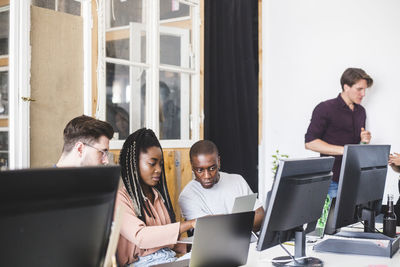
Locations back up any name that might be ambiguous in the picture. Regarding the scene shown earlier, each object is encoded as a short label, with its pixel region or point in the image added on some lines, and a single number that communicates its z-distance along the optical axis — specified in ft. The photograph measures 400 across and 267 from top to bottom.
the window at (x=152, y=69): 10.61
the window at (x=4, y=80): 8.32
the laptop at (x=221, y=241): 5.18
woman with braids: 6.91
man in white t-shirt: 9.30
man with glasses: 7.17
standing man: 12.20
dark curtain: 13.56
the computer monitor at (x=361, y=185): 6.64
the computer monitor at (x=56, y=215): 3.05
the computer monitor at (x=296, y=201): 5.49
